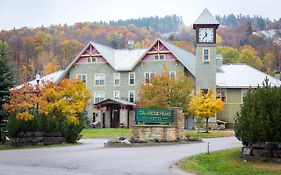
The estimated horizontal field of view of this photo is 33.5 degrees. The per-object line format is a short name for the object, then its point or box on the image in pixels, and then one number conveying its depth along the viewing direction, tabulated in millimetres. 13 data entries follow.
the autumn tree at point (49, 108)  28641
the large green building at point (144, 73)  55719
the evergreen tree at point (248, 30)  156862
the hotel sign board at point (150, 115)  30047
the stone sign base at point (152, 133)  29375
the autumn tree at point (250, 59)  108994
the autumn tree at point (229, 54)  108688
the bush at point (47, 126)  28269
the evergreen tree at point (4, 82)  31141
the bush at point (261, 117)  17641
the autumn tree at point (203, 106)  42625
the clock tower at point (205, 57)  55250
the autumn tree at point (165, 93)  41594
